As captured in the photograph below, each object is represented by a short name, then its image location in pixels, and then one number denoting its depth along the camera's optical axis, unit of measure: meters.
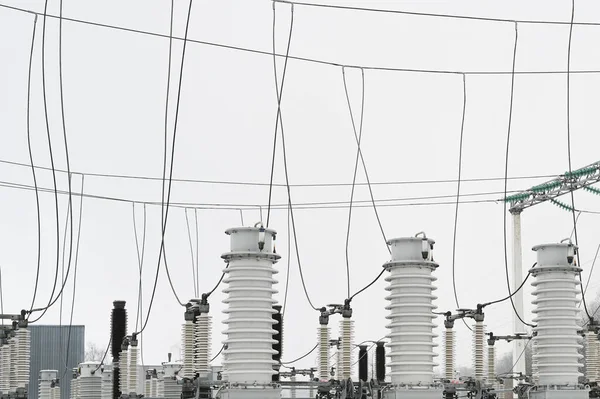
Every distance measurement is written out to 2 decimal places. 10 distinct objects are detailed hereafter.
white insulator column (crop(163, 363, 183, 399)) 15.90
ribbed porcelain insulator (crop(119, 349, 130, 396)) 12.34
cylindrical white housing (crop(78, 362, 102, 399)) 16.48
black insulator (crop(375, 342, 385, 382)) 13.78
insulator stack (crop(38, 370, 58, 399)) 17.22
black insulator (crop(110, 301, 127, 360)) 13.81
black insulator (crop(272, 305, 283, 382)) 12.08
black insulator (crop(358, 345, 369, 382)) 12.95
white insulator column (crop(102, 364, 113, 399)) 15.41
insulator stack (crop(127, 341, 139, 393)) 11.77
